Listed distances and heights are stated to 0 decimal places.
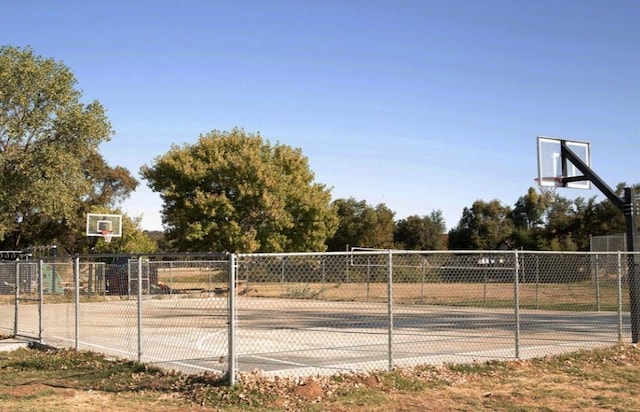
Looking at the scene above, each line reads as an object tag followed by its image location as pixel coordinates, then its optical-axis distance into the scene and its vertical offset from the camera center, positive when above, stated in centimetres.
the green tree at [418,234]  8419 +16
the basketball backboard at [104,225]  3766 +76
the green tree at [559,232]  5746 +17
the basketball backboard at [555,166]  1552 +157
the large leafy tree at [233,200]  4162 +234
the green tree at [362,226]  7312 +105
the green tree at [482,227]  7456 +88
